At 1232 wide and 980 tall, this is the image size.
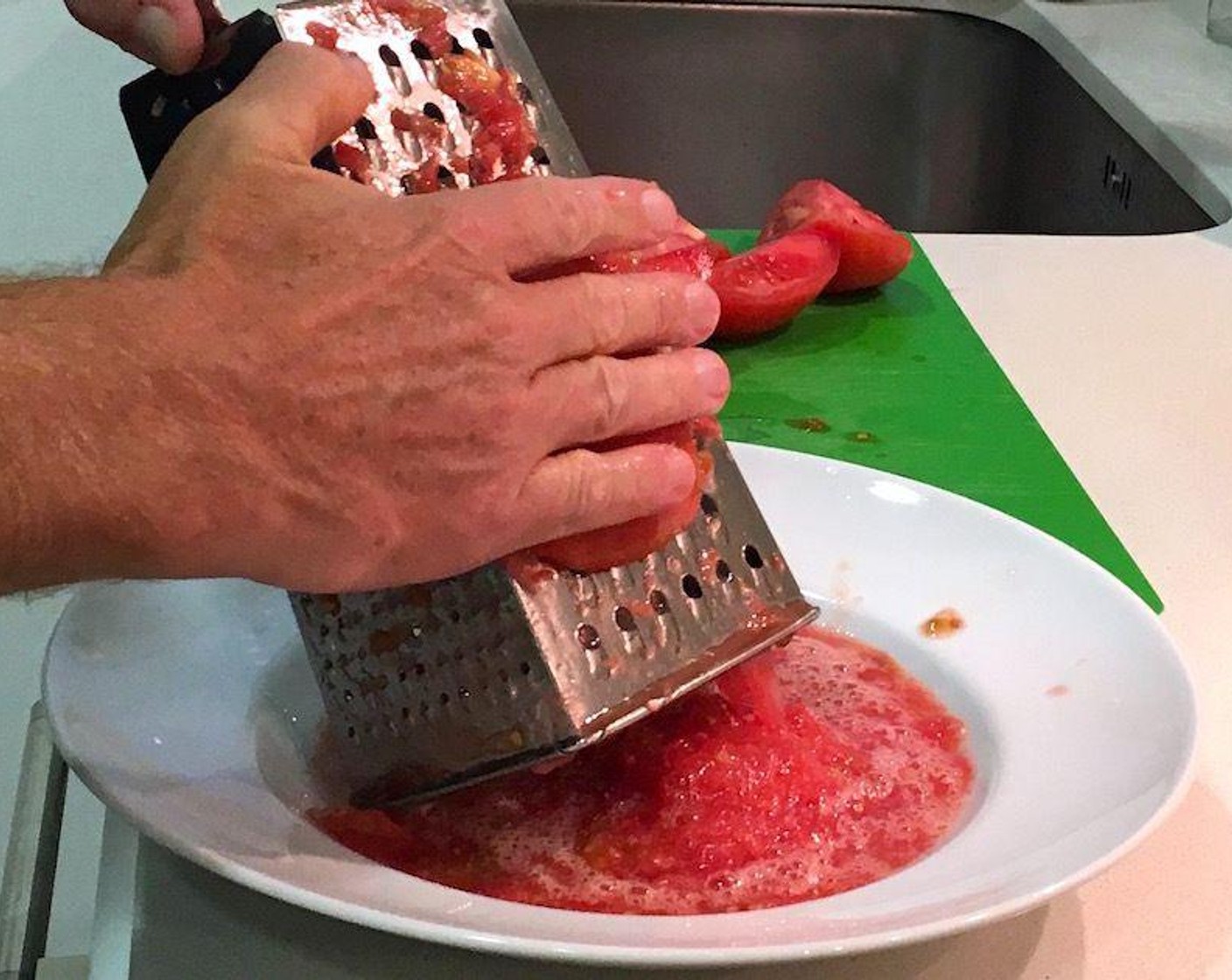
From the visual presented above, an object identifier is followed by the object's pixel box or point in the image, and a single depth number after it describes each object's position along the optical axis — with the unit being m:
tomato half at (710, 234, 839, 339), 1.28
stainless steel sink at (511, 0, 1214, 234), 1.98
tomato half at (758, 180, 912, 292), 1.34
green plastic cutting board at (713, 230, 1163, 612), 1.09
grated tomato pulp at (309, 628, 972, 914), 0.70
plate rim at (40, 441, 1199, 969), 0.57
